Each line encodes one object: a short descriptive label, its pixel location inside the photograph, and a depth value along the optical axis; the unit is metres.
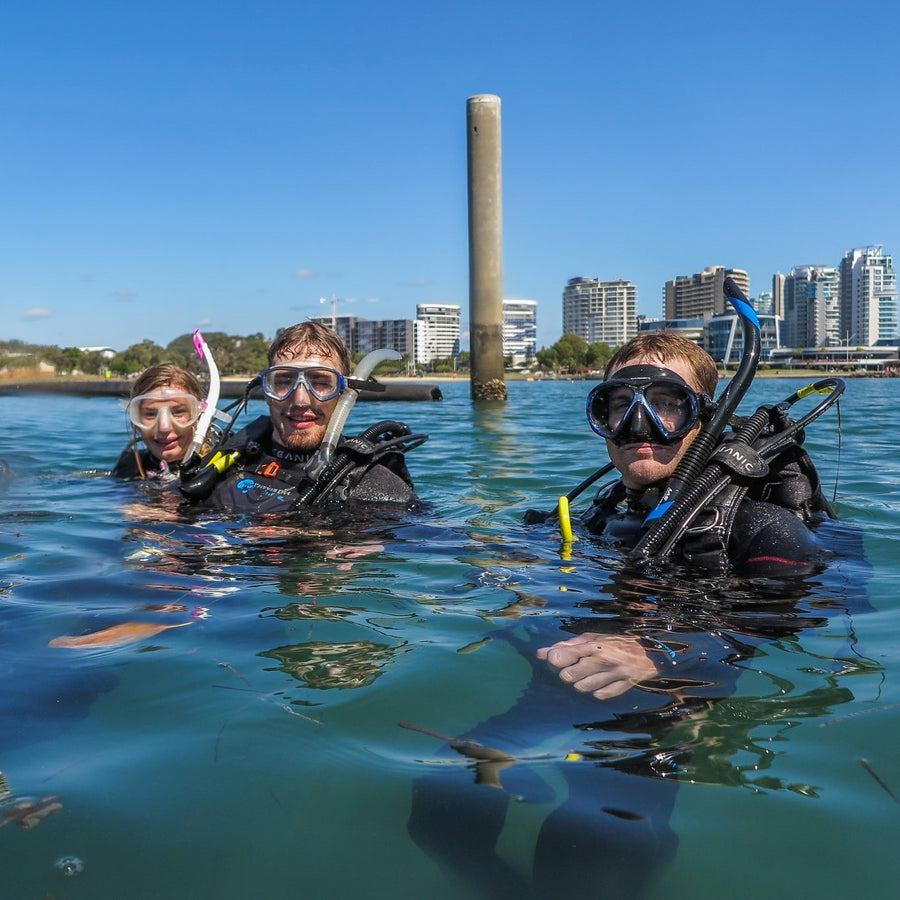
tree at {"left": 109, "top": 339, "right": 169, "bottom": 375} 55.48
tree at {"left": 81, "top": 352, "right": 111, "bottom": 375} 53.90
